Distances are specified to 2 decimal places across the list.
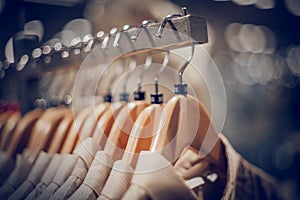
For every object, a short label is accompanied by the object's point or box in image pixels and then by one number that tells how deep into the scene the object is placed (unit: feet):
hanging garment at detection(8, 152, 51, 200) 1.91
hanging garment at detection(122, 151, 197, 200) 1.42
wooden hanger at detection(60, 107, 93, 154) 1.96
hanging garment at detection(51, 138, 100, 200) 1.66
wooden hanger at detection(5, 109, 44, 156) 2.30
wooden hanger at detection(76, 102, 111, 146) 1.93
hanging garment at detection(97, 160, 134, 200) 1.47
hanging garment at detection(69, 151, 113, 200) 1.57
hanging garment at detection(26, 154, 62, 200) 1.83
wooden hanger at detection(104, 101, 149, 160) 1.72
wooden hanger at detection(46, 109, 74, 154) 2.04
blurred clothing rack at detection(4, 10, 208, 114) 1.51
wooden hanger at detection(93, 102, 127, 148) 1.83
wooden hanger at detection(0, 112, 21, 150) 2.37
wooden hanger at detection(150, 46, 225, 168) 1.56
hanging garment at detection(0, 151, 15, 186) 2.15
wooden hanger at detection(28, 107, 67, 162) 2.15
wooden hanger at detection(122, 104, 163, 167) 1.58
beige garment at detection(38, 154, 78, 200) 1.74
